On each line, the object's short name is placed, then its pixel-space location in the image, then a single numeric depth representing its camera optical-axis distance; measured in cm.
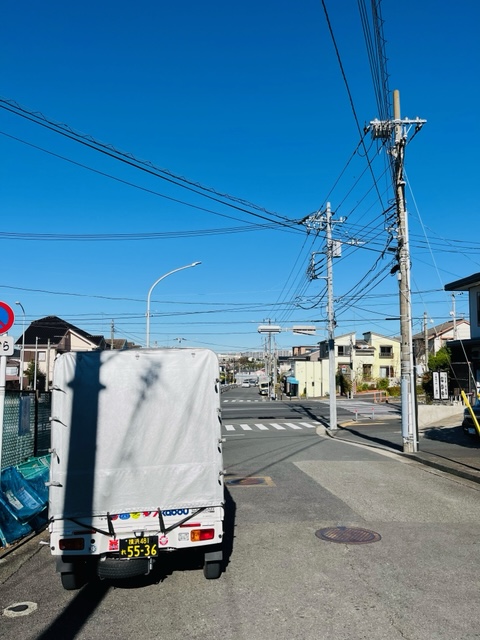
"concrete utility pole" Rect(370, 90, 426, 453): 1853
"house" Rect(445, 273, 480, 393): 2700
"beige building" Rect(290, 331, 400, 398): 7669
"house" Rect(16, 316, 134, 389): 7131
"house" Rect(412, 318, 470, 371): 7188
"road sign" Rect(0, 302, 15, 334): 762
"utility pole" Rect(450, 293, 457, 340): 5200
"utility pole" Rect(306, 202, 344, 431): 2930
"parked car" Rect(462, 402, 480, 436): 2023
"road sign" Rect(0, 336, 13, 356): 752
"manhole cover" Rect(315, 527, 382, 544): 770
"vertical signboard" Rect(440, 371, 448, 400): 2220
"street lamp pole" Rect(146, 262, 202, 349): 2982
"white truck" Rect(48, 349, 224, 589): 569
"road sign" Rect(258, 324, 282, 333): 3072
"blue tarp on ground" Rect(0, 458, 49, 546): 788
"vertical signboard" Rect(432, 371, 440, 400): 2192
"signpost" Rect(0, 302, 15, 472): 753
